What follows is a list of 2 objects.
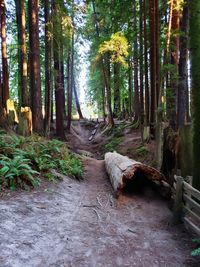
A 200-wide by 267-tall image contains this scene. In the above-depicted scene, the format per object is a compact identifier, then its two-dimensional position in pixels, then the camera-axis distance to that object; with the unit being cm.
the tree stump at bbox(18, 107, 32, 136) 837
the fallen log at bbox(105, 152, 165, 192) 568
